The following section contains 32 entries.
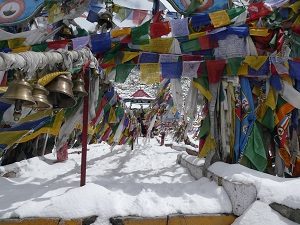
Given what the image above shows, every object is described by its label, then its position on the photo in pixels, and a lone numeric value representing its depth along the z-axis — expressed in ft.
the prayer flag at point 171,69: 18.75
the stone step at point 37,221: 11.32
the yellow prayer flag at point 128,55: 18.90
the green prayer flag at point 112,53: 18.81
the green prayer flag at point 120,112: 30.01
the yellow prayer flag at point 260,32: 17.78
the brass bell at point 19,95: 8.14
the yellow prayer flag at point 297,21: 18.31
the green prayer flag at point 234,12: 17.89
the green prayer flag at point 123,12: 26.09
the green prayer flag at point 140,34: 18.44
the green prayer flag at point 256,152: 17.02
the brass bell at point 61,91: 9.96
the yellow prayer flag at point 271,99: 17.34
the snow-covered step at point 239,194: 12.77
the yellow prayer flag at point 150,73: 19.17
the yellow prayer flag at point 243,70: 17.60
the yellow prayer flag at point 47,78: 9.76
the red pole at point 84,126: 13.95
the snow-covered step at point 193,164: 18.92
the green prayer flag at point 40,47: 18.74
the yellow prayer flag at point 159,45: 18.80
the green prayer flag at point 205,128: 18.37
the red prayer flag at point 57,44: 18.42
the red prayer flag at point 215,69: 17.78
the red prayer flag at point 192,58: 18.78
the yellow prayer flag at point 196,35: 18.20
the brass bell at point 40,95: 8.85
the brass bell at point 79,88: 12.15
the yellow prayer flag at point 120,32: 18.40
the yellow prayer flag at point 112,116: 28.22
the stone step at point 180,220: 11.76
